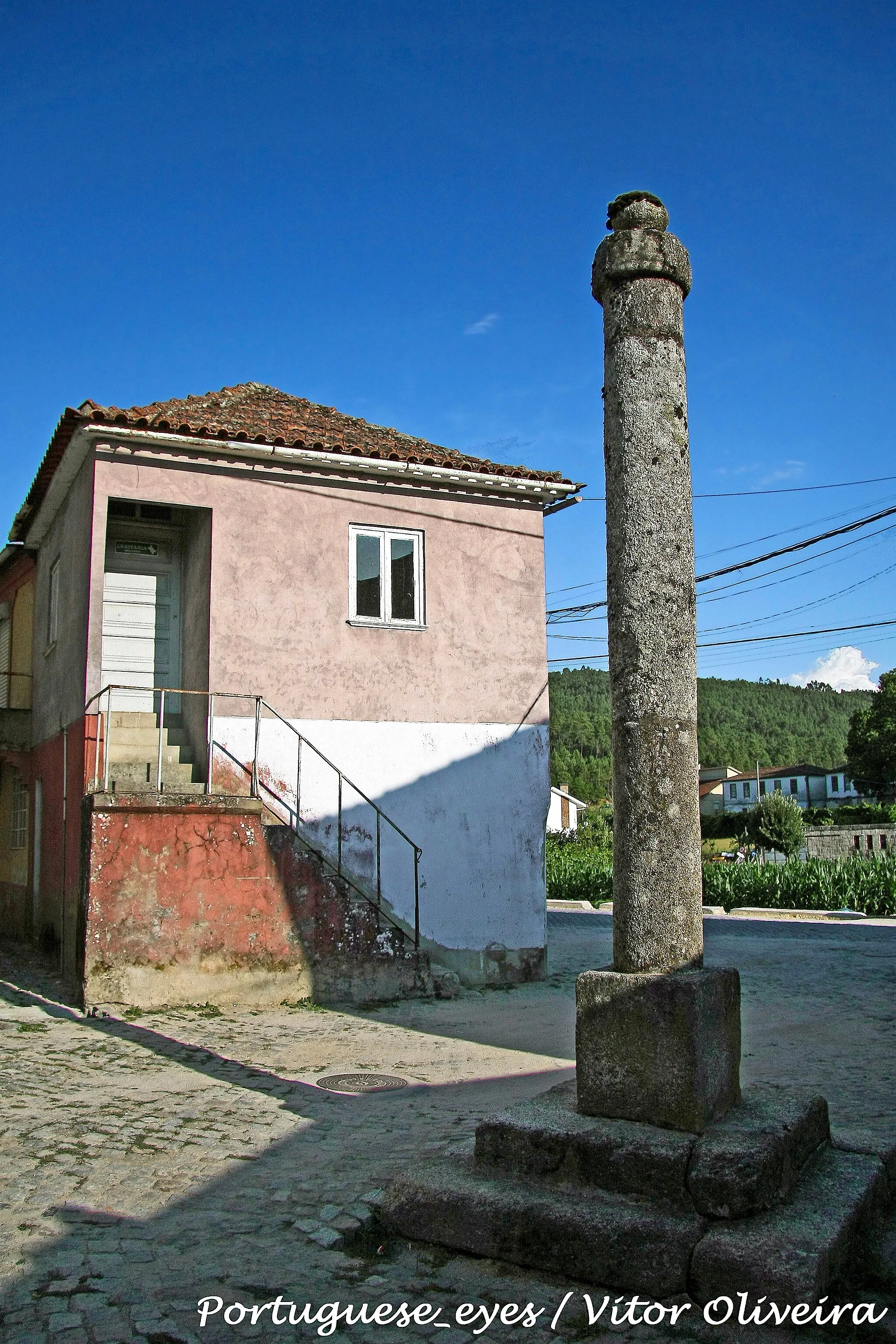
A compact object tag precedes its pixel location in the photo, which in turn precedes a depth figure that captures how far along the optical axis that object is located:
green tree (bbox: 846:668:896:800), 63.53
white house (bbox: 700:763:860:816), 91.25
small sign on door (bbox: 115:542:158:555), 13.28
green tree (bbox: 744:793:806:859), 37.41
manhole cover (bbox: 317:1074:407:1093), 7.50
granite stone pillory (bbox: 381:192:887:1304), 3.77
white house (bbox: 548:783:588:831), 55.94
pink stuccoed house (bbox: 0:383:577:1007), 10.75
